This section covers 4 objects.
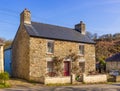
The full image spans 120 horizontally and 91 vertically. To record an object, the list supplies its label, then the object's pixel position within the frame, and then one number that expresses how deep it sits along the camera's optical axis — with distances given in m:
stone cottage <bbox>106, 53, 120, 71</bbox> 23.10
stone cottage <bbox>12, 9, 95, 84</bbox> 13.85
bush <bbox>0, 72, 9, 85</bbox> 11.17
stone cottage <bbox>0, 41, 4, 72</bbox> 12.39
